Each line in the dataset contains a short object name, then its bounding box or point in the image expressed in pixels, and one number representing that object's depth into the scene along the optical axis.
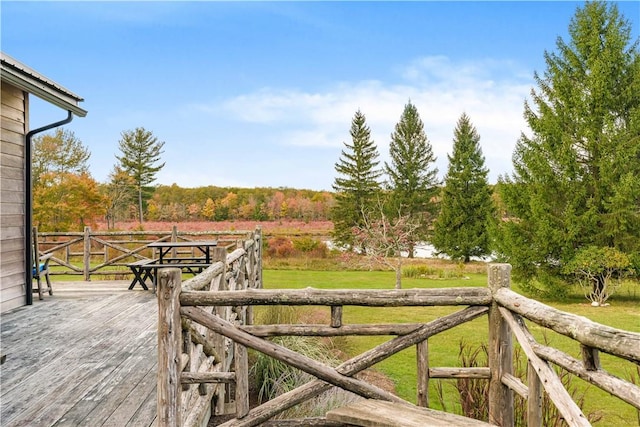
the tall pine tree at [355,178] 30.11
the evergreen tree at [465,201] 23.92
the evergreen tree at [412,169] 29.05
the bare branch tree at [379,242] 16.45
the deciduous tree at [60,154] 25.66
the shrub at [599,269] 12.34
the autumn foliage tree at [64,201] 22.41
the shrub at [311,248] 21.80
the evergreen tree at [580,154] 12.72
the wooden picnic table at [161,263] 8.60
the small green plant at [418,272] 17.52
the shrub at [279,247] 21.33
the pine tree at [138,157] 40.31
